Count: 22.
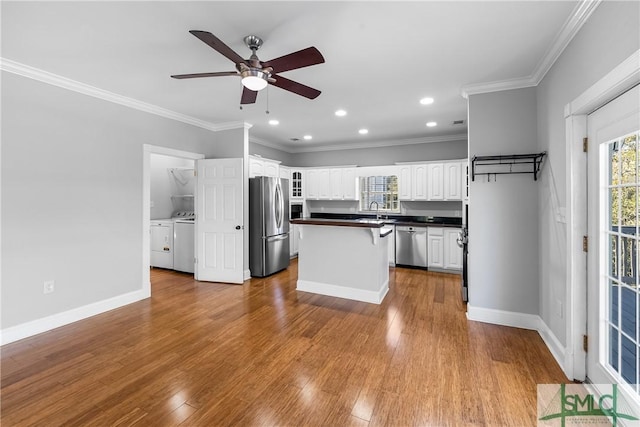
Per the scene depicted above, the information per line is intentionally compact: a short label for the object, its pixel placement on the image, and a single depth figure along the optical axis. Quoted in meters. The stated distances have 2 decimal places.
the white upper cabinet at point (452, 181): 5.34
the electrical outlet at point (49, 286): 2.96
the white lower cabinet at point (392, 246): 5.64
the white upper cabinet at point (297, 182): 6.80
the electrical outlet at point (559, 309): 2.37
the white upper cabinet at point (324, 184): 6.62
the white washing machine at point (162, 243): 5.46
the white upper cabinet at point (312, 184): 6.73
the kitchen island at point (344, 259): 3.72
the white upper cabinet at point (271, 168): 5.73
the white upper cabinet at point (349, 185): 6.36
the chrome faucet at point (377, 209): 6.39
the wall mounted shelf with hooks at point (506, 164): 2.83
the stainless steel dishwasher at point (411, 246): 5.38
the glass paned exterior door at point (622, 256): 1.58
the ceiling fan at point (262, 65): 1.87
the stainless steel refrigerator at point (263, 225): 4.86
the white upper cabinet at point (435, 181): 5.50
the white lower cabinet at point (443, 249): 5.12
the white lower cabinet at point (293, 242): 6.44
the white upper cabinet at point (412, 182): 5.66
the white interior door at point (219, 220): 4.57
